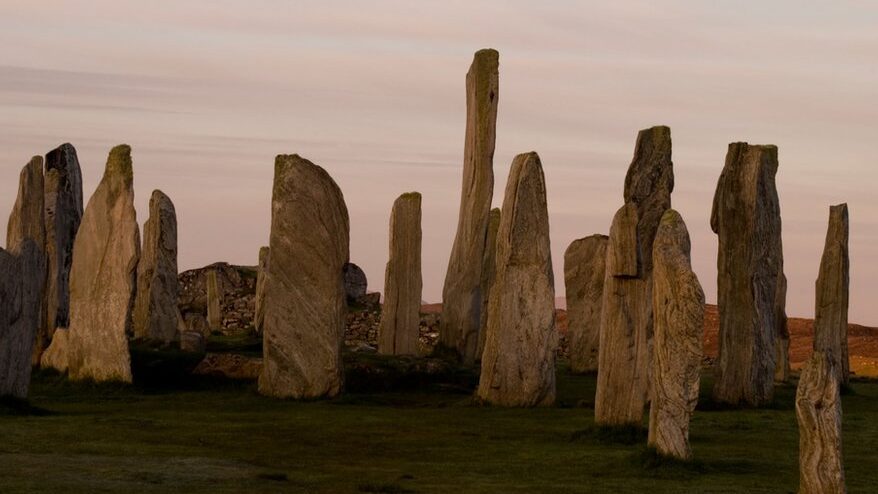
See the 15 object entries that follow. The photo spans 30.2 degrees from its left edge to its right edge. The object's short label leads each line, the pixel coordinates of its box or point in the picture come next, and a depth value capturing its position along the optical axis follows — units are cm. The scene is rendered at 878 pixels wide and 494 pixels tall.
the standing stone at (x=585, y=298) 3656
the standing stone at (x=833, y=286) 3422
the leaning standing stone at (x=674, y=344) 1880
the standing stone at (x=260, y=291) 4462
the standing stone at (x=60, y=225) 3447
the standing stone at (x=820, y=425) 1595
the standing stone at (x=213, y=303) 4916
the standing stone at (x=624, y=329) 2194
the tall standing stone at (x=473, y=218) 3534
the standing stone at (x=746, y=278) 2825
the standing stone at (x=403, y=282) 3544
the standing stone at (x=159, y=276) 3734
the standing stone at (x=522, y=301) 2697
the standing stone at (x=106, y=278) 2856
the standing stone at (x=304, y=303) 2761
